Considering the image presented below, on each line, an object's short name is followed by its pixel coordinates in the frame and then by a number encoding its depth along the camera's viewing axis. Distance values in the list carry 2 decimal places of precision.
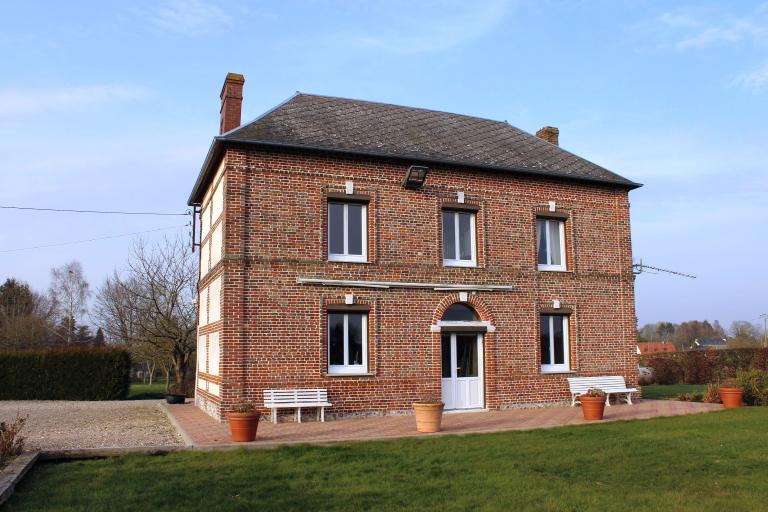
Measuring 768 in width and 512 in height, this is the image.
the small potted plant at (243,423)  10.36
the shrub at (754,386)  15.94
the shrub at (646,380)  30.55
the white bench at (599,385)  15.85
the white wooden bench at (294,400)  13.08
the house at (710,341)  100.21
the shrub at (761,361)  27.56
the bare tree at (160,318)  25.58
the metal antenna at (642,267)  36.12
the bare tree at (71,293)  52.39
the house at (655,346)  86.69
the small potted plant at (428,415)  11.51
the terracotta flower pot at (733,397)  15.57
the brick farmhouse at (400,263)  13.65
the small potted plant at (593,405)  13.08
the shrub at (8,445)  8.93
